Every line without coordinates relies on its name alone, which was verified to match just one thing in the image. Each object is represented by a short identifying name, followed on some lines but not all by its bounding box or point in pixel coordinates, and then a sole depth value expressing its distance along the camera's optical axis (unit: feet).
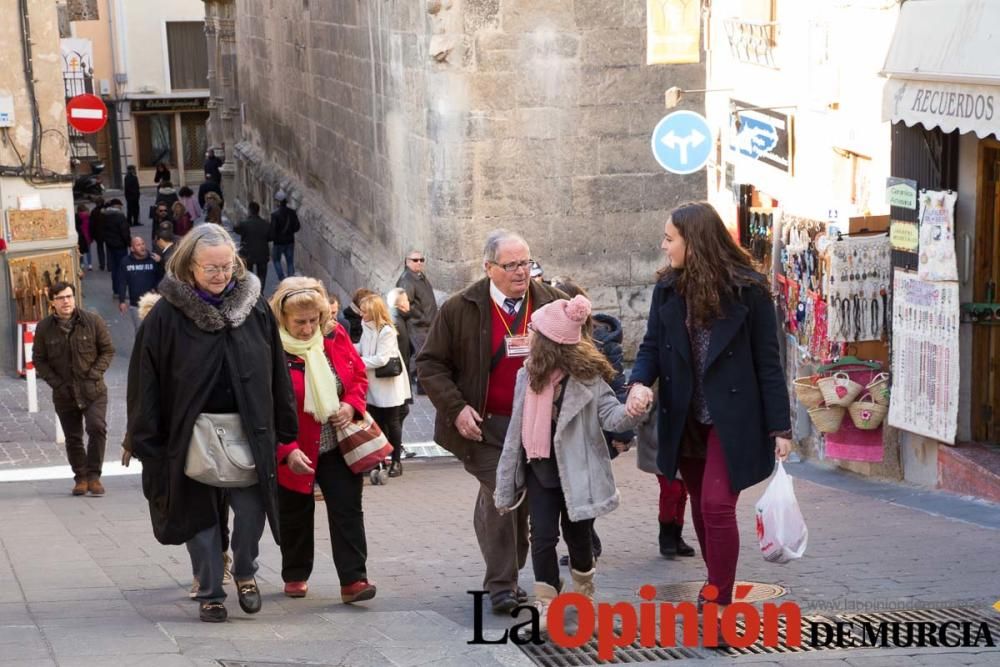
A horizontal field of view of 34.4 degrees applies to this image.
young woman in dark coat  19.42
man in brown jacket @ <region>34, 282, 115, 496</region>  37.37
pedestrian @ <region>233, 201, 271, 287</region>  80.59
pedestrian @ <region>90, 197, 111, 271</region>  88.69
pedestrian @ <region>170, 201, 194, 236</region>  91.86
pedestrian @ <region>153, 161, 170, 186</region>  115.44
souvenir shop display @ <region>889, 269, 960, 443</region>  31.04
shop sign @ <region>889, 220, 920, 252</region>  32.09
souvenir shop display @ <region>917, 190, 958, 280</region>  31.04
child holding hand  19.97
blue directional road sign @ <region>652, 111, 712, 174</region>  42.88
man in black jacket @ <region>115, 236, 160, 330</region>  65.72
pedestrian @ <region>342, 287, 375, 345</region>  36.99
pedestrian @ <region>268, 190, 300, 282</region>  82.33
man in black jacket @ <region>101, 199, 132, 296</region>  83.30
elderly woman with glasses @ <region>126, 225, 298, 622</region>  19.92
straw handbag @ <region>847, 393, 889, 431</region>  33.42
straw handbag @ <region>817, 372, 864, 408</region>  33.63
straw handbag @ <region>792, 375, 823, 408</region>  34.12
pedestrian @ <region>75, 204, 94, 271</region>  88.99
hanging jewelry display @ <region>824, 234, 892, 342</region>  33.76
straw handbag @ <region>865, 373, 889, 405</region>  33.42
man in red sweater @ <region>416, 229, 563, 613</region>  20.89
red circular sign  73.77
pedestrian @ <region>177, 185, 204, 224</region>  105.81
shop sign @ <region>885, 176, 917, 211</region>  32.17
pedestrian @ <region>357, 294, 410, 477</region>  36.22
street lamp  47.09
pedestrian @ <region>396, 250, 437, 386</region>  50.62
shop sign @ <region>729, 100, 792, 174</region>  40.40
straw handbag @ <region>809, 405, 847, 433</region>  33.86
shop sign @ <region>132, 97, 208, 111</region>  146.51
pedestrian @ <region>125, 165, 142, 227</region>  112.57
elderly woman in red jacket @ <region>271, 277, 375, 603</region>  21.63
